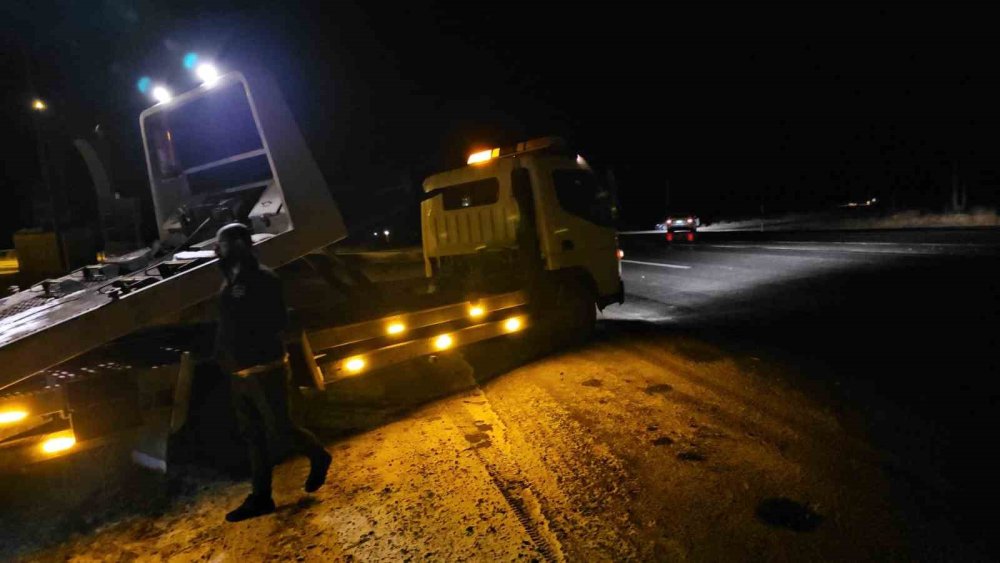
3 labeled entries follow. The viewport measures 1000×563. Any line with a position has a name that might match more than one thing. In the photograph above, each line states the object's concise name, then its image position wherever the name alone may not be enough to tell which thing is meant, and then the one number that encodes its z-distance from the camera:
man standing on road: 3.48
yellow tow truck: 3.52
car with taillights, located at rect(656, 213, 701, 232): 31.38
